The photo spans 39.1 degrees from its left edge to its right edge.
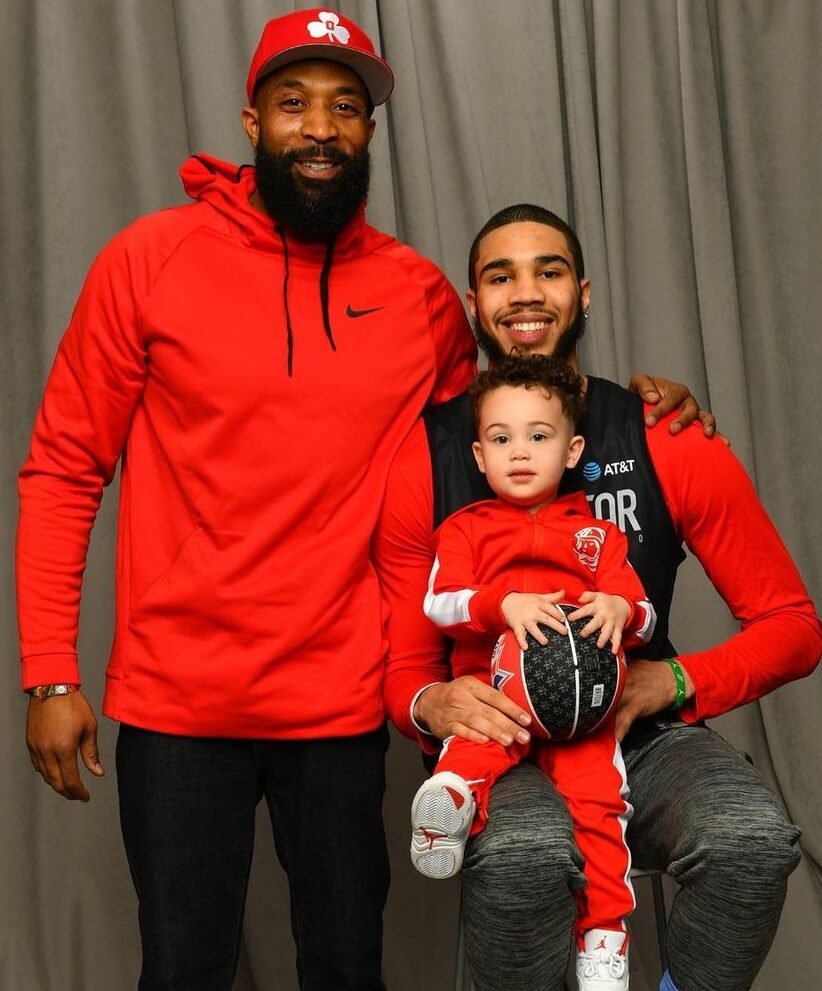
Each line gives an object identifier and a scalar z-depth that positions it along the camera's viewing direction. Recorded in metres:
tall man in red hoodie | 1.72
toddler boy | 1.47
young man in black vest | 1.45
